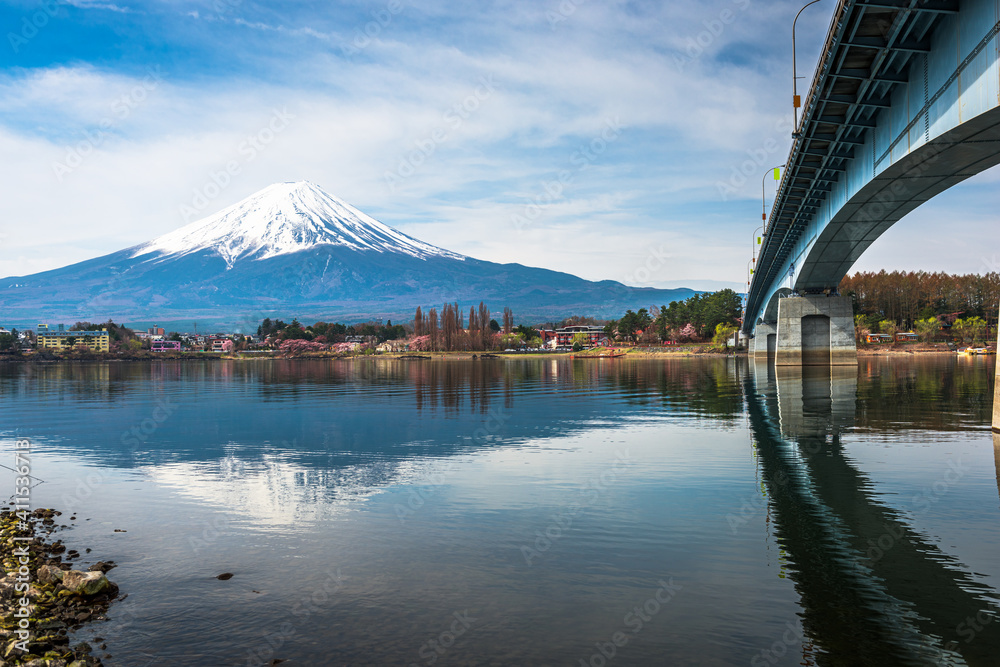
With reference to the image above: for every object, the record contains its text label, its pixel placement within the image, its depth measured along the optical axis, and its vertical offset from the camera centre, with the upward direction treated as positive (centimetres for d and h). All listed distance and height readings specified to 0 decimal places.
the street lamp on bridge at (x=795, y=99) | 3284 +1123
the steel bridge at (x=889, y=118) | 2100 +913
